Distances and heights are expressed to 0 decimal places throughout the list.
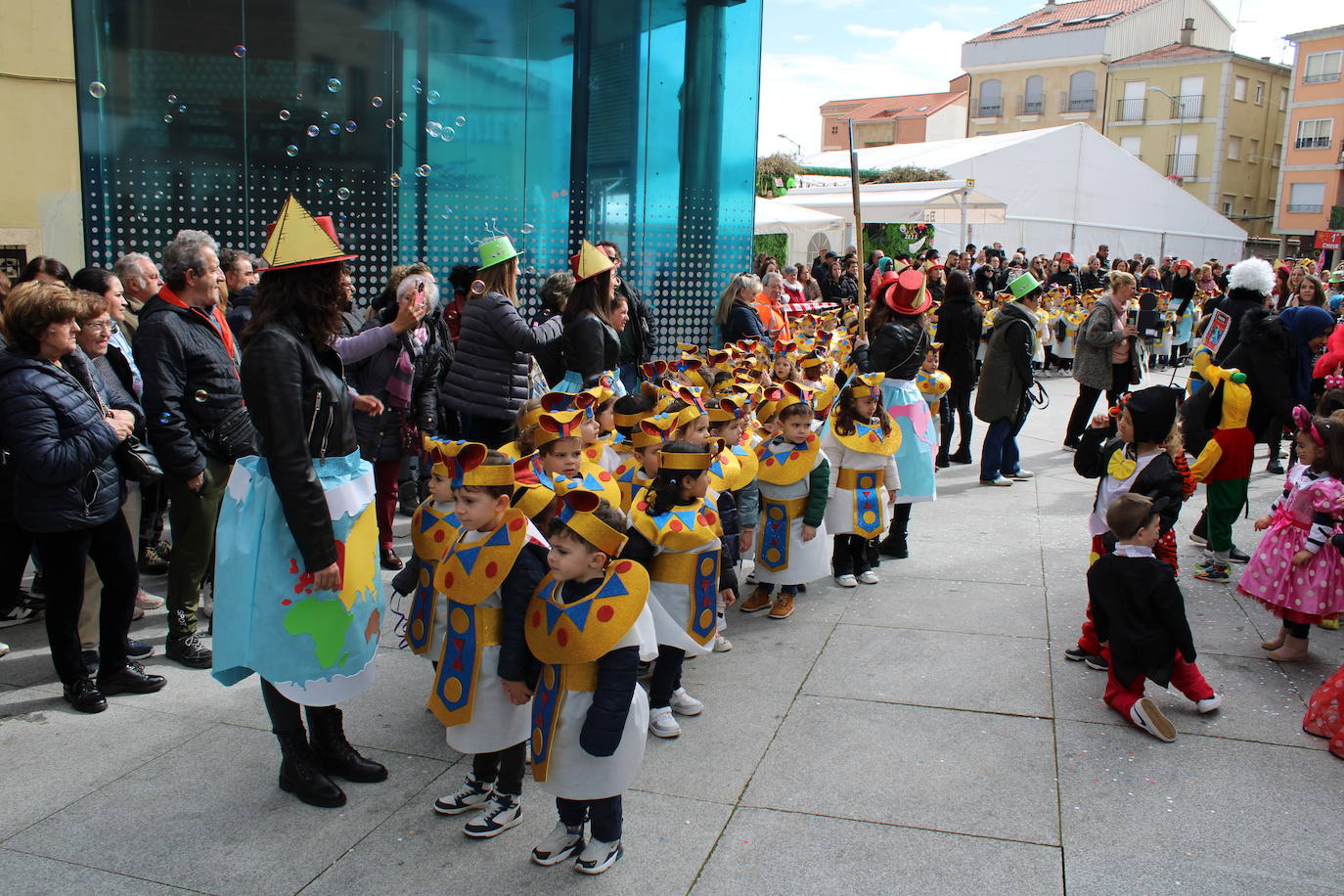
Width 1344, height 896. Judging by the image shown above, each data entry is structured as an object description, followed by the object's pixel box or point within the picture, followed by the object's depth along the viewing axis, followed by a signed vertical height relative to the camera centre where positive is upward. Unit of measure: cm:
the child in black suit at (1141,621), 416 -126
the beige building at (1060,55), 5038 +1179
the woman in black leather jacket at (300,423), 312 -46
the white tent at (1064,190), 2803 +303
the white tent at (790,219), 1683 +112
